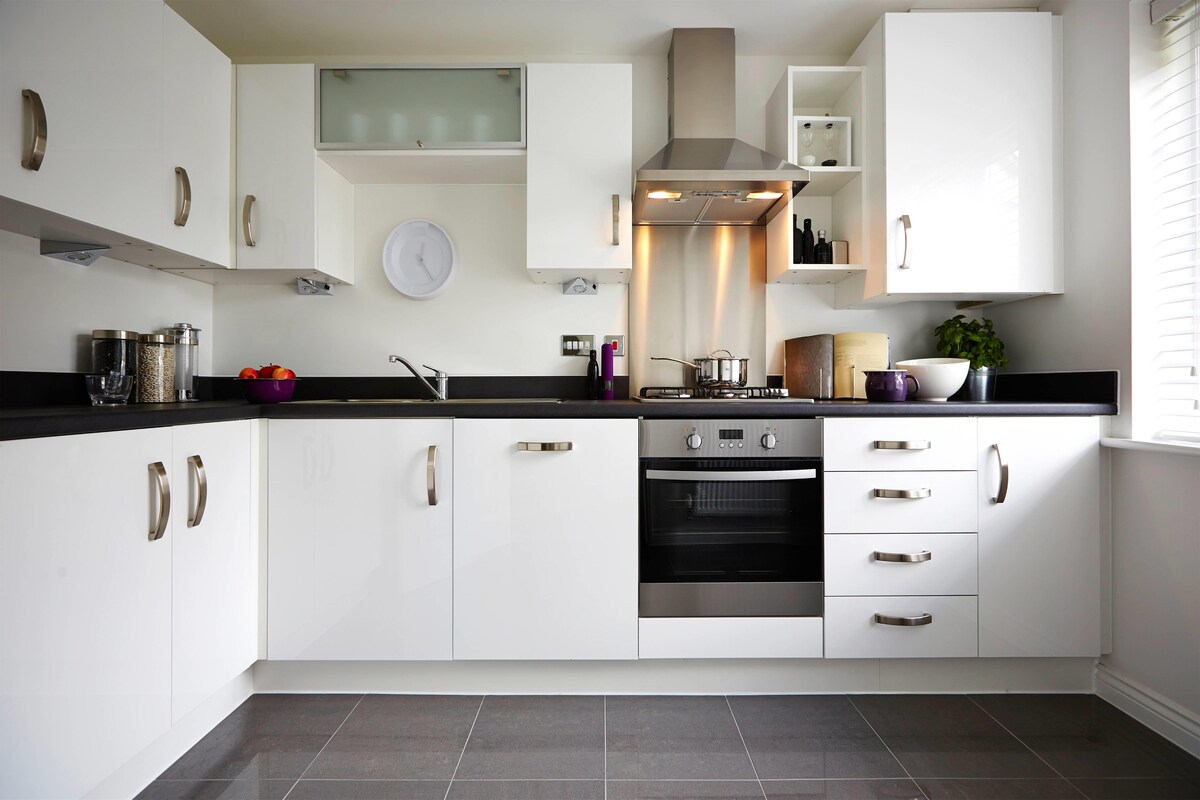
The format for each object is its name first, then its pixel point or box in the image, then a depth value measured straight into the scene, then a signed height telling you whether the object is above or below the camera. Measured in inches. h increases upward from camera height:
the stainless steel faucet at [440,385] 99.3 +1.9
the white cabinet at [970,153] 90.4 +35.1
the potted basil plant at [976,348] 94.2 +7.7
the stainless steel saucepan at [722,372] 97.4 +3.8
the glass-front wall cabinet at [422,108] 93.4 +43.1
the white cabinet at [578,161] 92.7 +34.7
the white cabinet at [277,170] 91.6 +33.1
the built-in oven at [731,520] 80.4 -15.9
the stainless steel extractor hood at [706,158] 89.4 +34.4
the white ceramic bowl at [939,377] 88.3 +2.8
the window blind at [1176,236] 74.8 +19.7
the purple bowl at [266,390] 86.4 +0.9
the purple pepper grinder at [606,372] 102.7 +4.0
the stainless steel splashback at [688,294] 107.0 +17.4
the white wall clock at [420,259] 106.5 +23.3
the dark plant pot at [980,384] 93.5 +1.9
